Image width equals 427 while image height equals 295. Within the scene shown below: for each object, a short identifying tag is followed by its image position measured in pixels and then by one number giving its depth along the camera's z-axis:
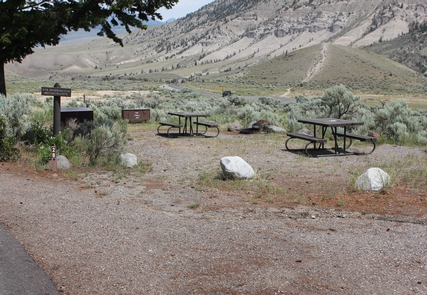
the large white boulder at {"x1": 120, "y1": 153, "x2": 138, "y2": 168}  11.23
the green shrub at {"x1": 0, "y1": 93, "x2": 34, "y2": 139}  11.69
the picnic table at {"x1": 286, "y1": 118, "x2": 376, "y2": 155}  13.30
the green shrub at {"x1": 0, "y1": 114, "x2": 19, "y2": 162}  11.06
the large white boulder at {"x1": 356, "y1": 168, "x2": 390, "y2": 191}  8.57
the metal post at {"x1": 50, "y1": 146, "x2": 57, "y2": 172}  10.36
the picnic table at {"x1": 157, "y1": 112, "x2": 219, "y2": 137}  17.25
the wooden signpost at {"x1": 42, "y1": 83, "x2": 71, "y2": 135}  11.99
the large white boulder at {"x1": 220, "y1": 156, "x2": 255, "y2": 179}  9.75
